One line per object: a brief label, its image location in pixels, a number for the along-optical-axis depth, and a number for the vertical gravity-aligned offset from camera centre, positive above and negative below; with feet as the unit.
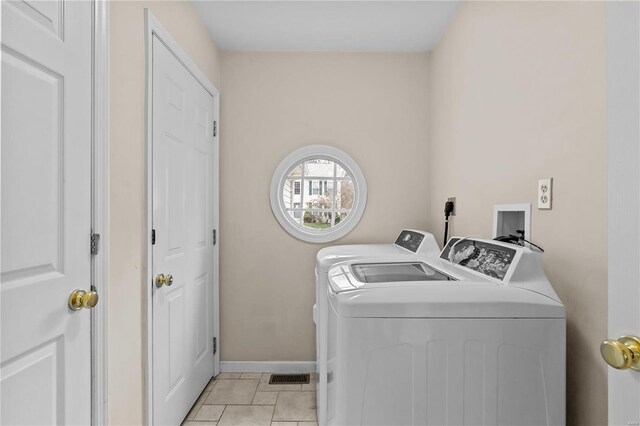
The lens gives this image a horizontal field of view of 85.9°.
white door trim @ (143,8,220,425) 5.07 +0.18
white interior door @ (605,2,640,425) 1.77 +0.11
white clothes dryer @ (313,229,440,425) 4.94 -0.87
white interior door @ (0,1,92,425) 2.82 -0.03
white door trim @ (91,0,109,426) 3.82 +0.10
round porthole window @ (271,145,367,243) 8.57 +0.36
